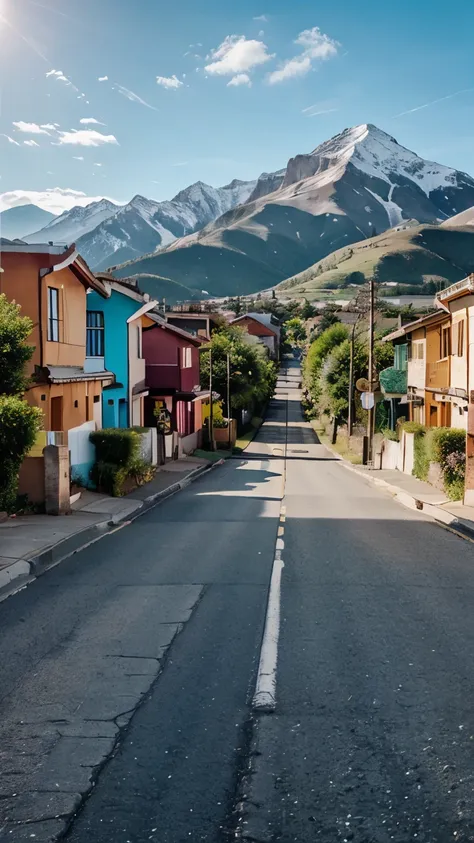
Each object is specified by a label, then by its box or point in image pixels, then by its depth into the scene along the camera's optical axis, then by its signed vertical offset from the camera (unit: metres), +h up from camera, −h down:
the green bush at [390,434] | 46.39 -2.21
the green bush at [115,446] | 26.08 -1.55
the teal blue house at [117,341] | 33.94 +2.41
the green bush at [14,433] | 16.86 -0.72
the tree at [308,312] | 194.25 +20.17
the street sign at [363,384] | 45.17 +0.66
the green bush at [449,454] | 27.04 -2.01
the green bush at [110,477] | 25.16 -2.44
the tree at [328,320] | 124.94 +11.92
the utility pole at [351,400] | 59.05 -0.26
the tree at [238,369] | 71.94 +2.62
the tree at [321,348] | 79.38 +4.76
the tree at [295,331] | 185.38 +15.26
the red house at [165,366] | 45.28 +1.75
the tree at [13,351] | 18.06 +1.05
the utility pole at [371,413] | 44.50 -0.95
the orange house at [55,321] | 22.12 +2.26
